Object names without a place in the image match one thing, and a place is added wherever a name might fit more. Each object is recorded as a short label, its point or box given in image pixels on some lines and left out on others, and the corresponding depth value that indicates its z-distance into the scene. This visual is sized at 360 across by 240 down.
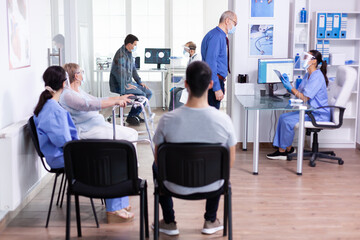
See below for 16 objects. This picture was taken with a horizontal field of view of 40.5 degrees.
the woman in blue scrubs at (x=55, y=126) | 3.33
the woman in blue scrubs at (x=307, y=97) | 5.31
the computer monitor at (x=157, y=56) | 6.40
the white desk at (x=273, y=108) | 4.84
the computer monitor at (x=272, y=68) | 5.73
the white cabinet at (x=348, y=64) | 6.10
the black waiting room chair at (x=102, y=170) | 2.71
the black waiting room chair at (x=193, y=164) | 2.65
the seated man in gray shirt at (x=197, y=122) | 2.74
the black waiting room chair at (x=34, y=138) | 3.45
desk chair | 5.26
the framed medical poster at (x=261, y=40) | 5.93
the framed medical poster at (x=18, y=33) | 3.66
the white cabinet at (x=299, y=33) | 5.97
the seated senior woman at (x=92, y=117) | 3.60
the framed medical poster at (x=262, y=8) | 5.88
